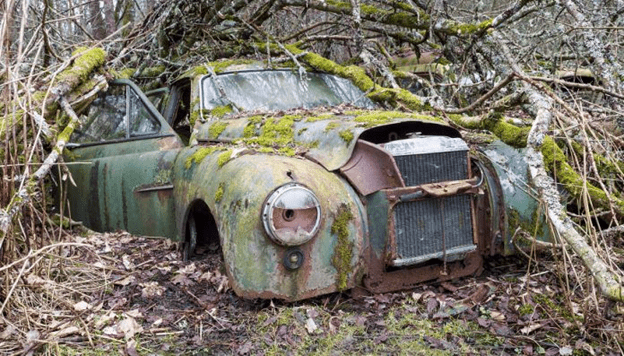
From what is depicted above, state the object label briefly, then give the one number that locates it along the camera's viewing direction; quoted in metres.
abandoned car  3.07
